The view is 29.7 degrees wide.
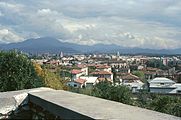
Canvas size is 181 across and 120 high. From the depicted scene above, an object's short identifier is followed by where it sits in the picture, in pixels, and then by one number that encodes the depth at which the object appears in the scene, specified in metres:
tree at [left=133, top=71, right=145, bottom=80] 124.18
